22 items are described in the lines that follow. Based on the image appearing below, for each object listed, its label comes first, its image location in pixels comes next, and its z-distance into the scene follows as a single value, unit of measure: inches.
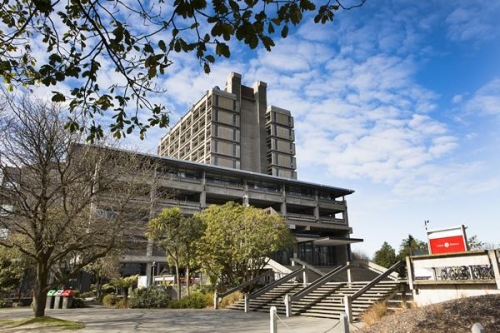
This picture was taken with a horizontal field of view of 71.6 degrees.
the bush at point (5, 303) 1000.7
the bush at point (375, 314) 423.5
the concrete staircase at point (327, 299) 584.1
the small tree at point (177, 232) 954.1
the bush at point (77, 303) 950.0
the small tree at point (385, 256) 1643.7
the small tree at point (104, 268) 1074.6
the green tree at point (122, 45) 168.2
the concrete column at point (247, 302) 762.1
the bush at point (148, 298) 892.0
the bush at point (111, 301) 982.4
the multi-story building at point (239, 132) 2785.4
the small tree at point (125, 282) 1029.2
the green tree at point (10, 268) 1027.8
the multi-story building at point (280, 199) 1930.4
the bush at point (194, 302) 878.4
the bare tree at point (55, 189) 558.3
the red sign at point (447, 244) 558.9
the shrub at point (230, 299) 855.1
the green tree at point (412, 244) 2286.3
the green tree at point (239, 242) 974.4
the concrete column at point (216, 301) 841.5
